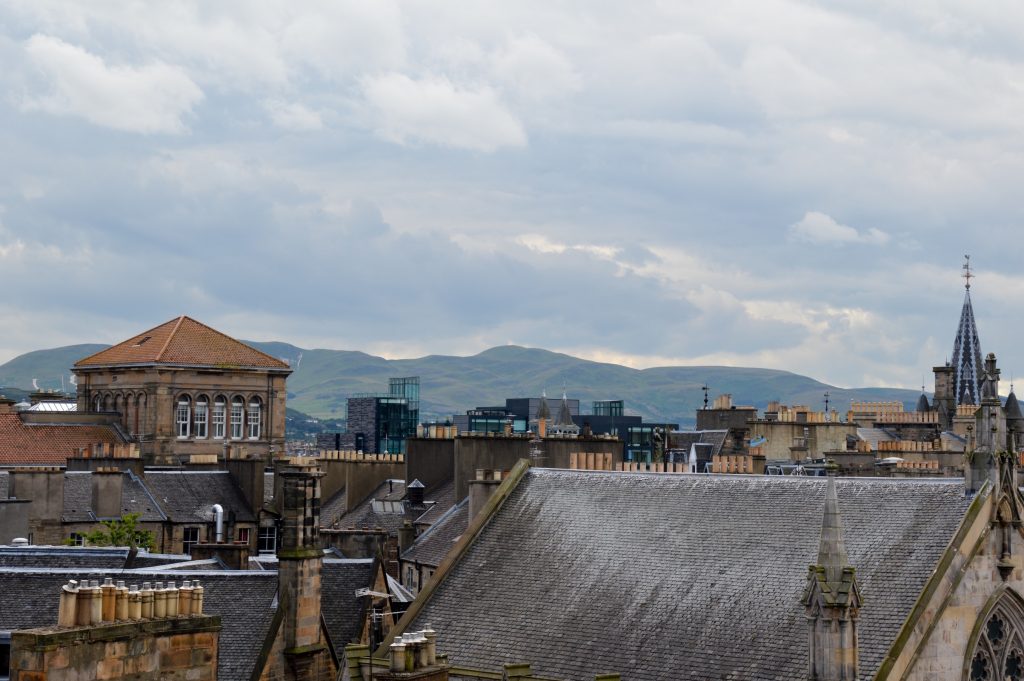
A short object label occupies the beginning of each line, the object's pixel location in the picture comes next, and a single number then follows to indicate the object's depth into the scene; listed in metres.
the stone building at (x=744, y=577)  34.38
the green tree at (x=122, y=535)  81.56
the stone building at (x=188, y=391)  143.88
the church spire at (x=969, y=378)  197.75
